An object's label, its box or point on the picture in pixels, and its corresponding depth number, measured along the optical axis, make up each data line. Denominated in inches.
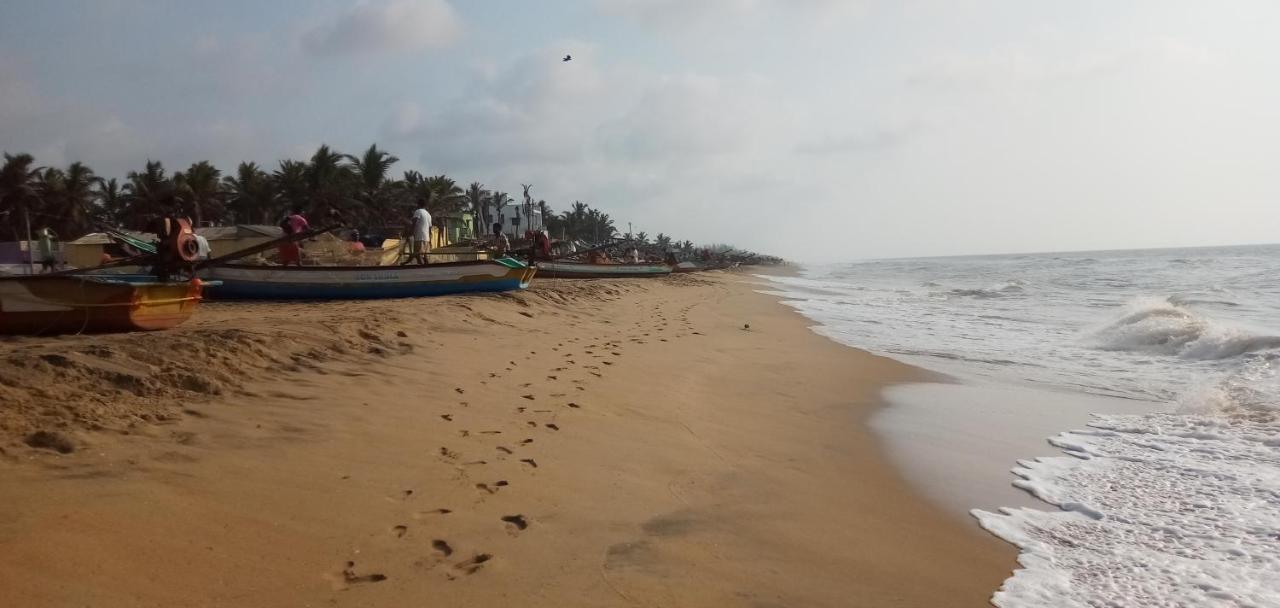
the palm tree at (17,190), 1706.4
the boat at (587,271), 1035.9
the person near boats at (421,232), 593.9
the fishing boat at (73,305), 284.7
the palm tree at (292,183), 1876.2
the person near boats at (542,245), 866.8
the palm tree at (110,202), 1979.6
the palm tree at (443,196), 1962.4
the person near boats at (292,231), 565.3
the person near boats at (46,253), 822.5
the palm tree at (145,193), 1811.0
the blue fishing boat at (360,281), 529.3
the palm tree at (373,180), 1907.0
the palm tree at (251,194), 1930.4
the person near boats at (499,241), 829.0
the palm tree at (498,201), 2945.4
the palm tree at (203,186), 1861.5
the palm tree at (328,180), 1804.9
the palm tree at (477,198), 2624.0
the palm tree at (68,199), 1796.3
